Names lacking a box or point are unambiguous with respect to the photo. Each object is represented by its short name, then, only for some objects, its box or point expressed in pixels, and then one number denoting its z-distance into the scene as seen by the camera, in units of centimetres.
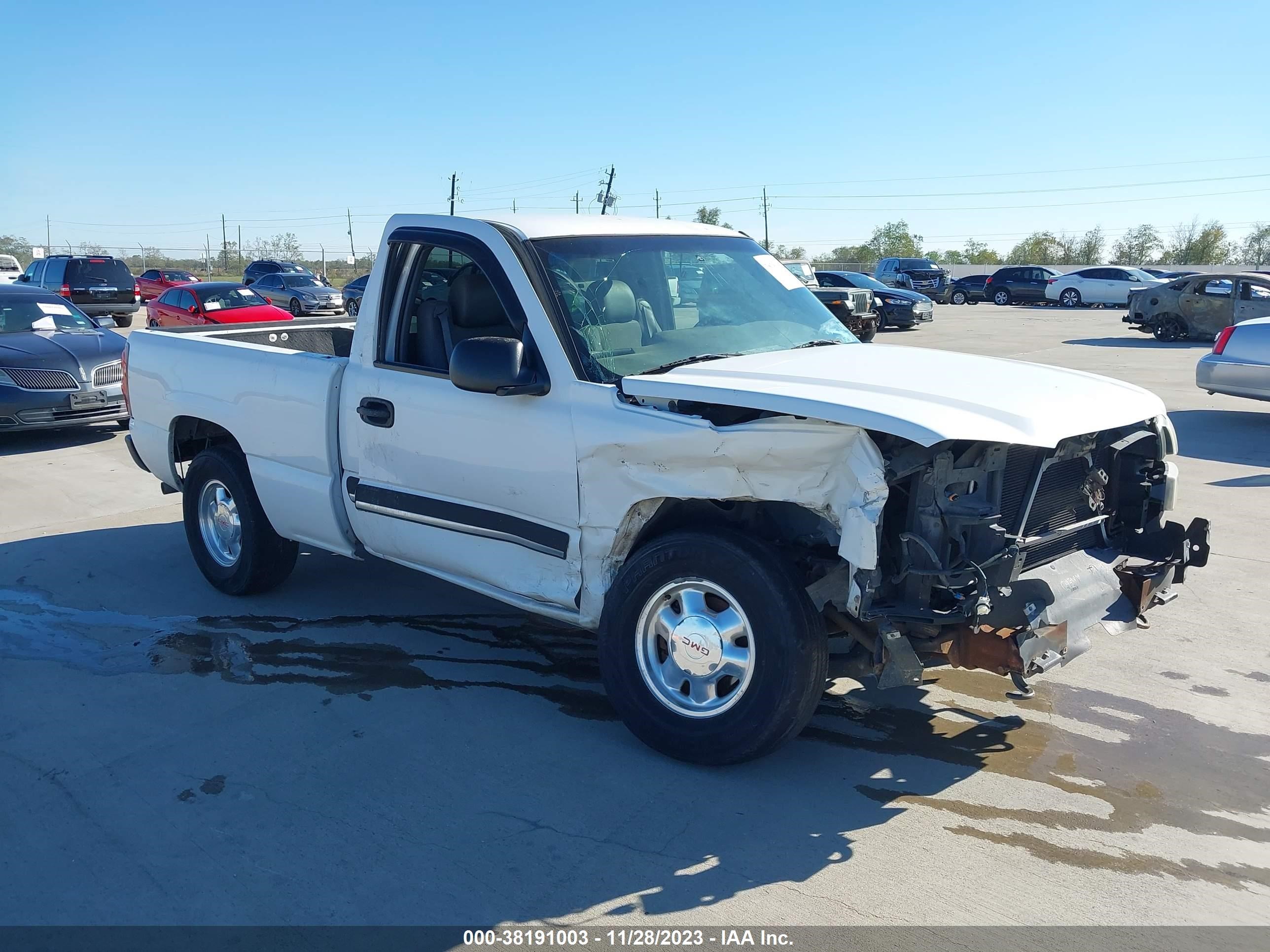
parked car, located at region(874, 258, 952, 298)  4072
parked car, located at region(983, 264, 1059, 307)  4084
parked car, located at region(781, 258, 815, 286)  2544
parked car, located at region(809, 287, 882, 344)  1970
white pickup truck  364
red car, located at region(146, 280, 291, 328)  1930
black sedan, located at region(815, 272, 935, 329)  2819
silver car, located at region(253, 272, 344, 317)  3083
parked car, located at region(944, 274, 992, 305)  4325
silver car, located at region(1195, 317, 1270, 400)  1116
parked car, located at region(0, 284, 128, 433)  1112
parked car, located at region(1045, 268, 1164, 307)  3762
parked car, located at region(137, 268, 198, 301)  3659
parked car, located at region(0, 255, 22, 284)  4061
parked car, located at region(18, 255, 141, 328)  2620
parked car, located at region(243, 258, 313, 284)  3919
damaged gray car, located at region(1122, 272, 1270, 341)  2259
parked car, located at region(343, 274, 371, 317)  2597
